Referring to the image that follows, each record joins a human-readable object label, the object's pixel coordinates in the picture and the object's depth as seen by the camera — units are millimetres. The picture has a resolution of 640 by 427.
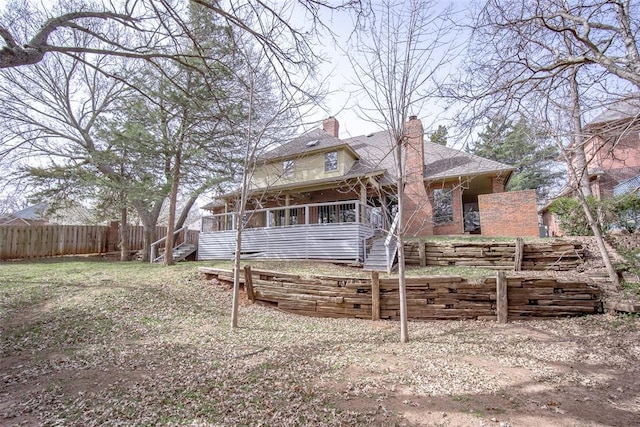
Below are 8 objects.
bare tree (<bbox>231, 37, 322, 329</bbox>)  5816
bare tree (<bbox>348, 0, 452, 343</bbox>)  4988
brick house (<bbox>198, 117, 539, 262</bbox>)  10883
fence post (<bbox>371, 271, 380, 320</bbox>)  6133
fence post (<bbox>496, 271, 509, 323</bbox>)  5688
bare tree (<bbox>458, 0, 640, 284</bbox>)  3980
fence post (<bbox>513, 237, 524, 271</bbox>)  8156
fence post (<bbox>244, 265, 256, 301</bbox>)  7223
